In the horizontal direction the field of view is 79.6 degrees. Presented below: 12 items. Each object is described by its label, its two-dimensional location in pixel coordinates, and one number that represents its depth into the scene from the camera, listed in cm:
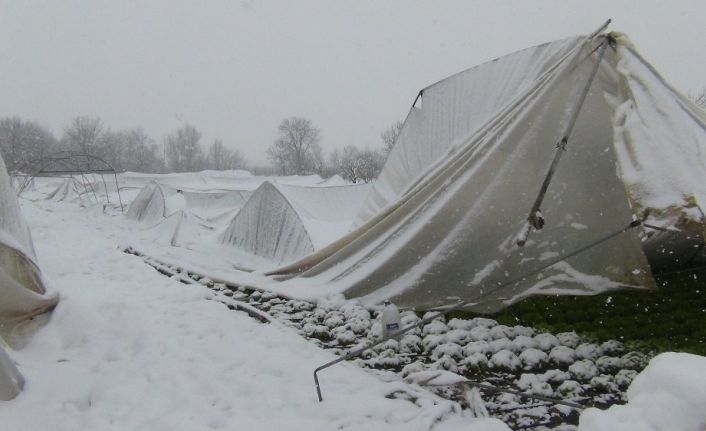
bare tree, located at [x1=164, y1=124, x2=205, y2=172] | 7381
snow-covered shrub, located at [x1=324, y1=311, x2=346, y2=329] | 420
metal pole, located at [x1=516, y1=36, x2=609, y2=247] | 328
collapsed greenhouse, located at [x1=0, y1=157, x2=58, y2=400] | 332
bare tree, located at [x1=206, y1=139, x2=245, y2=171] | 7762
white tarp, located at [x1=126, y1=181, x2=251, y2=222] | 1425
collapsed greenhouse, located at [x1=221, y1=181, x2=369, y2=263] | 771
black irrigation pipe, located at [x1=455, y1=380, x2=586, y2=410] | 225
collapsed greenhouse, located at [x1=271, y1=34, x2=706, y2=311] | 339
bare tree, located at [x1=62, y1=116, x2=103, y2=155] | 6316
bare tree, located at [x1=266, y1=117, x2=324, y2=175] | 6638
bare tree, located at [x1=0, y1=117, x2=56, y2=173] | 5006
